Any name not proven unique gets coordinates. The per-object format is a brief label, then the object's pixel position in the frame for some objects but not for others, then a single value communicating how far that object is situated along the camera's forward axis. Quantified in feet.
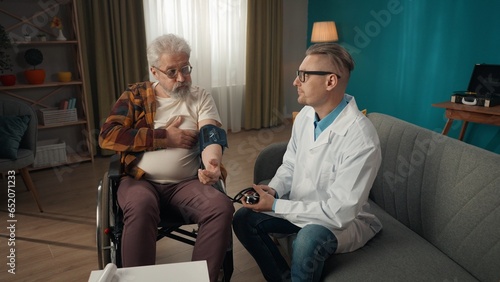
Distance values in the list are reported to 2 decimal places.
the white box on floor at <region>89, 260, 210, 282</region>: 3.34
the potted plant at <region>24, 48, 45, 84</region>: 10.39
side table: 8.85
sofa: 3.98
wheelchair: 4.91
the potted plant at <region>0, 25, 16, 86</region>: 9.31
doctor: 4.23
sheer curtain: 12.75
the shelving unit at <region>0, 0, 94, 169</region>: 10.46
